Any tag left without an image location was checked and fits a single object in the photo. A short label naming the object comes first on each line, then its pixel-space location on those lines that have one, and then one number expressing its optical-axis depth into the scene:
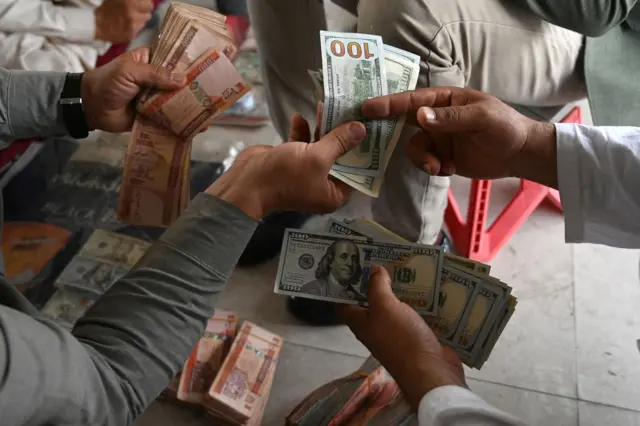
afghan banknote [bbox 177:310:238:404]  1.27
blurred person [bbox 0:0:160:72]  1.57
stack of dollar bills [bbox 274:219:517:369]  1.10
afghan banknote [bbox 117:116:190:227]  1.25
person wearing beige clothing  1.09
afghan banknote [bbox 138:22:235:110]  1.19
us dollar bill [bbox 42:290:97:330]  1.44
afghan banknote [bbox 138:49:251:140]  1.18
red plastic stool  1.51
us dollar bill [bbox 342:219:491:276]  1.11
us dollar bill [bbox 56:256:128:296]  1.47
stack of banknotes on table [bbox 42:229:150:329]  1.46
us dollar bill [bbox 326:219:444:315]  1.11
